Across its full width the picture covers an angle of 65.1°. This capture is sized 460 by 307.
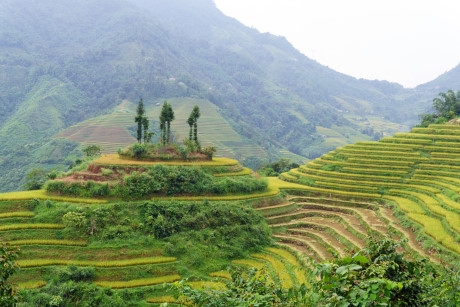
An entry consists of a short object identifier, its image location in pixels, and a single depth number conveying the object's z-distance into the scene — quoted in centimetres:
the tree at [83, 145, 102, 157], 4292
